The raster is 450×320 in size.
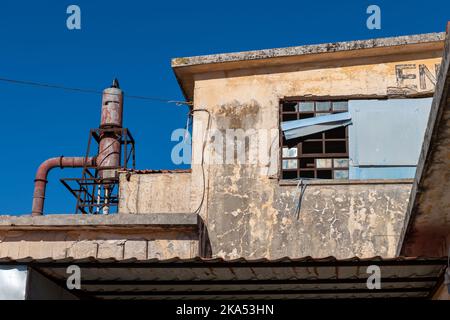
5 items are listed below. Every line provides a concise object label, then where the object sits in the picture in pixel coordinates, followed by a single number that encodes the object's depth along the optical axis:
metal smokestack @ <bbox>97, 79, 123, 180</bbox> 19.91
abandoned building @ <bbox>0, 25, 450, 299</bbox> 12.56
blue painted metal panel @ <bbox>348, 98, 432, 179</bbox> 12.93
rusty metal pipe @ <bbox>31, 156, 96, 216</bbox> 21.38
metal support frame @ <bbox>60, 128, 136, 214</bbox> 17.89
